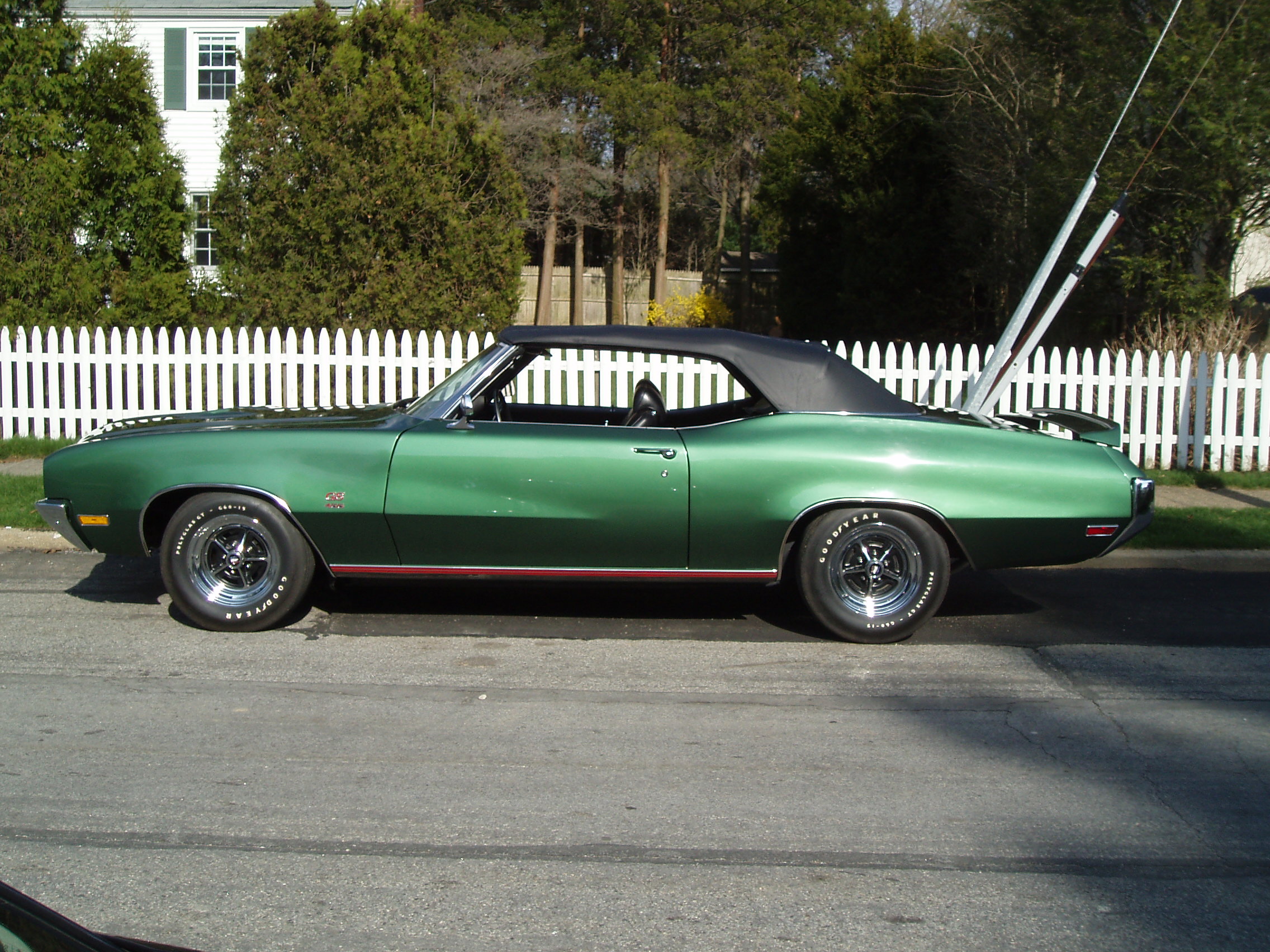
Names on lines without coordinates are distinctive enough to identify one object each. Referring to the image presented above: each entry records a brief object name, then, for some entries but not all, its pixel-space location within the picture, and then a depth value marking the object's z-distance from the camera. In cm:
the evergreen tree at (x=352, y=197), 1405
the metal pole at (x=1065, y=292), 829
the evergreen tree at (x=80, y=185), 1411
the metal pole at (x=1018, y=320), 887
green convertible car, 585
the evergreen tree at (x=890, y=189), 2423
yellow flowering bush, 3106
